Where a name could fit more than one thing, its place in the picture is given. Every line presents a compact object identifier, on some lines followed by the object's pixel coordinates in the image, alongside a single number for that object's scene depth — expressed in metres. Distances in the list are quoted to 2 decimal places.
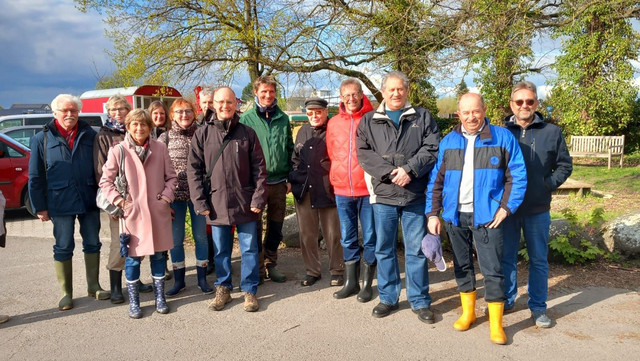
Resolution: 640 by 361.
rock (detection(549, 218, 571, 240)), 5.25
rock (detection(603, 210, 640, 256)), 5.05
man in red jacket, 4.27
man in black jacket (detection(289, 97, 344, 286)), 4.65
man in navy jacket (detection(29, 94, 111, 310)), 4.25
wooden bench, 13.57
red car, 8.37
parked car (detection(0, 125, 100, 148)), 9.81
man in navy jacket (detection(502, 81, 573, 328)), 3.69
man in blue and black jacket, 3.47
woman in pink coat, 4.05
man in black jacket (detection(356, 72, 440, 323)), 3.83
